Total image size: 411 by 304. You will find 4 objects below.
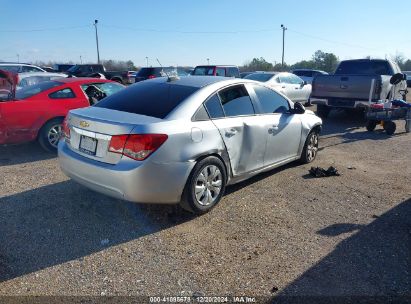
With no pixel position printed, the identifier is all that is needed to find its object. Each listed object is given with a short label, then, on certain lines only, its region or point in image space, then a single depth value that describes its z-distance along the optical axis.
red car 6.50
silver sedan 3.77
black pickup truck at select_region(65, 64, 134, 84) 25.06
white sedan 14.04
